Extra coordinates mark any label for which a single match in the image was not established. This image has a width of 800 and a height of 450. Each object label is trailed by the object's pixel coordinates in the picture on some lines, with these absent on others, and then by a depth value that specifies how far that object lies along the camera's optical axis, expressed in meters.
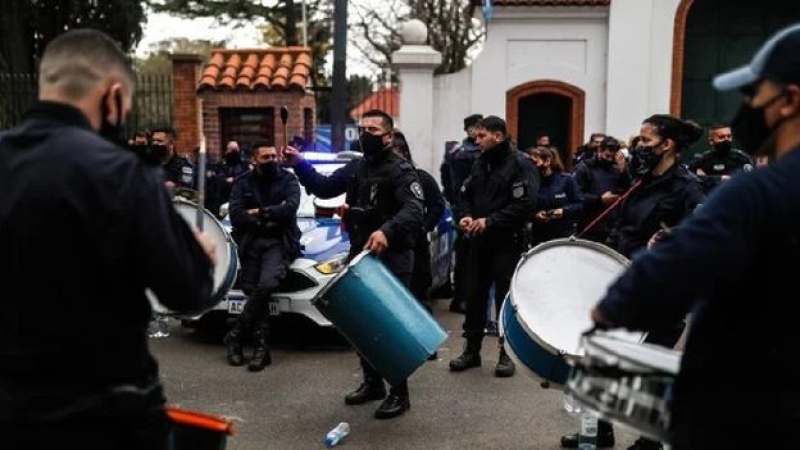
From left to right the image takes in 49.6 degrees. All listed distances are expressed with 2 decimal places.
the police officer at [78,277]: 2.20
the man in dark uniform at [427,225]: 7.80
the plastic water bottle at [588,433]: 4.89
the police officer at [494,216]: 6.69
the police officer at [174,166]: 8.68
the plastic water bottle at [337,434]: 5.29
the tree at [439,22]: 28.75
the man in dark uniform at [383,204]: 5.77
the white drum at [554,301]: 4.50
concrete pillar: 14.34
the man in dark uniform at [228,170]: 9.64
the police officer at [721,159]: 8.73
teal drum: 4.98
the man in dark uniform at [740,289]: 2.09
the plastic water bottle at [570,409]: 5.30
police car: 7.49
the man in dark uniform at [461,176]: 9.16
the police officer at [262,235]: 7.22
